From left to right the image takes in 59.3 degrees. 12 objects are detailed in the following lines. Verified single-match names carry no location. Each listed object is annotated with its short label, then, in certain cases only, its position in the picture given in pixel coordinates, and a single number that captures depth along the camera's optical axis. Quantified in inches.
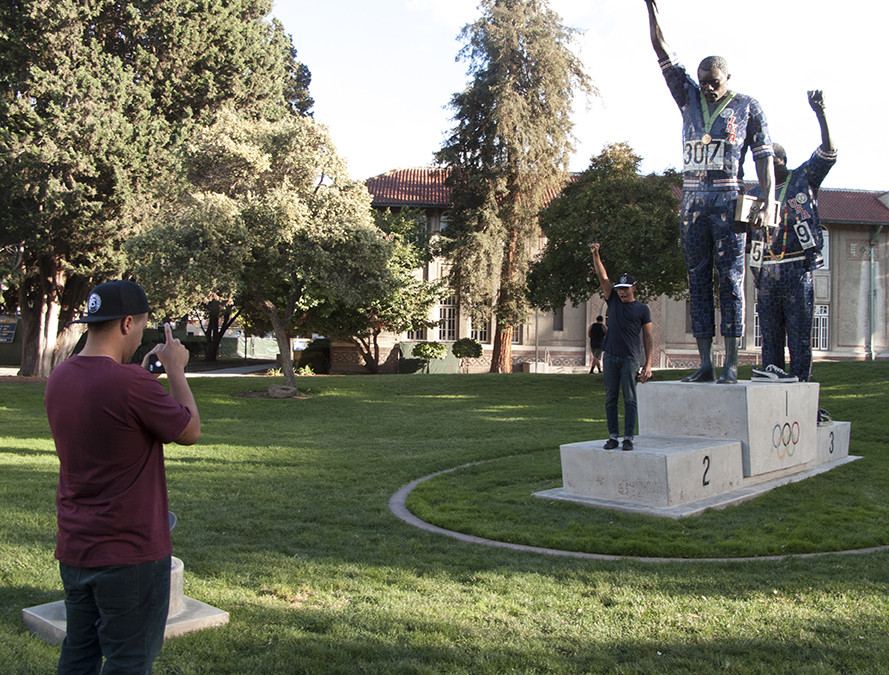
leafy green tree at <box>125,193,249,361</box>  751.7
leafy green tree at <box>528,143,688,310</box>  880.9
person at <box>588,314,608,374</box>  932.0
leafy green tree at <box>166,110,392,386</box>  764.6
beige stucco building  1504.7
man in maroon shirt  109.1
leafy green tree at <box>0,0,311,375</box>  883.4
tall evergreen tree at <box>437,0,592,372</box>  1181.7
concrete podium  301.7
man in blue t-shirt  314.5
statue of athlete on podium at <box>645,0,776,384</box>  354.9
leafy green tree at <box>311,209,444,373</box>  1227.9
